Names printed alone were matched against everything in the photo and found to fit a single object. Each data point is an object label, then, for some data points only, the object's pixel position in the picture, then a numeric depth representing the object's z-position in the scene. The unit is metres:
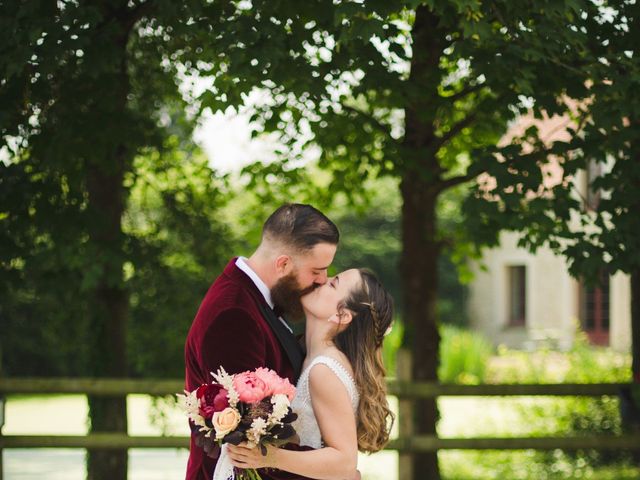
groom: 3.57
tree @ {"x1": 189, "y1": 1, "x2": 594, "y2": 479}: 5.96
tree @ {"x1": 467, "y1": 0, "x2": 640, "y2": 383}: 6.59
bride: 3.70
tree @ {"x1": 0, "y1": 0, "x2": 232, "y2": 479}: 6.30
